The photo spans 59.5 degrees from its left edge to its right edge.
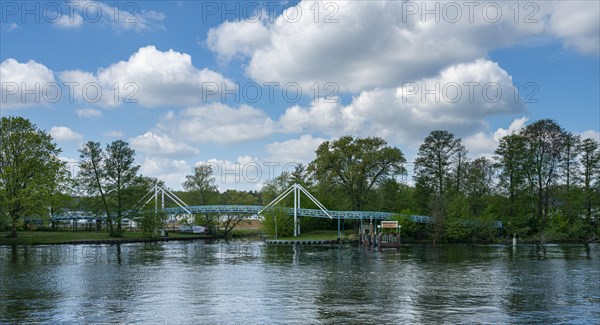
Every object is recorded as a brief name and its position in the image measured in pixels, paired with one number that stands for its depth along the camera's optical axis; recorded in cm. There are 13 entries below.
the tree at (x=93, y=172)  7712
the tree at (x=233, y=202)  9886
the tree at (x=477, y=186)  8000
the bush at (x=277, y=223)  8588
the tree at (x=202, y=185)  10269
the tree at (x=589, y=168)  7456
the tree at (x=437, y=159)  8000
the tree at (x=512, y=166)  7594
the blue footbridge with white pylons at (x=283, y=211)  7900
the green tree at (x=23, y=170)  6147
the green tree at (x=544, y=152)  7562
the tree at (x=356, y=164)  8000
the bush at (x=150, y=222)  7831
